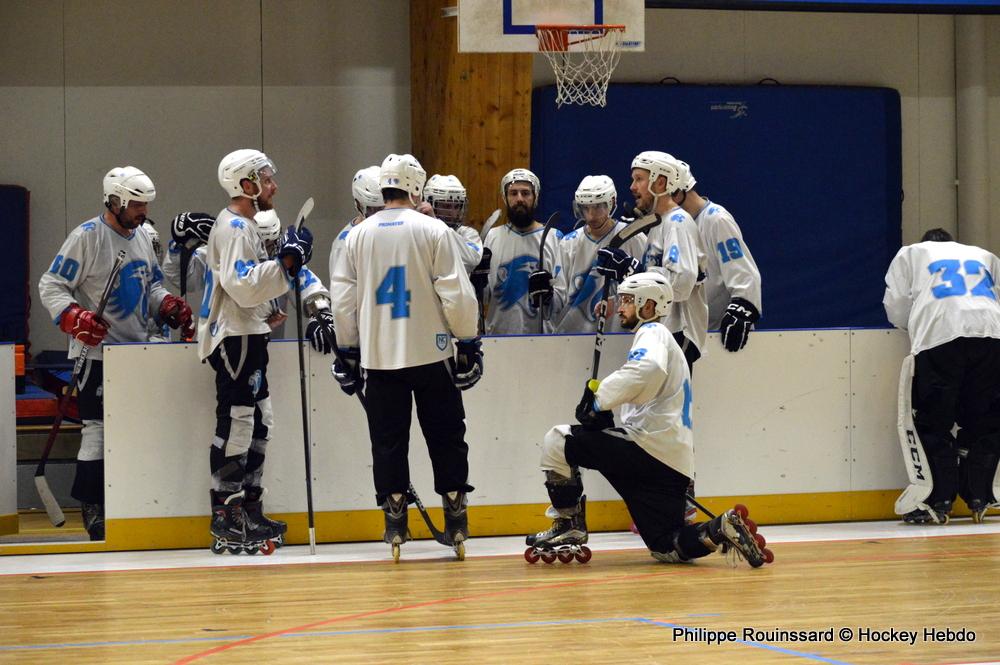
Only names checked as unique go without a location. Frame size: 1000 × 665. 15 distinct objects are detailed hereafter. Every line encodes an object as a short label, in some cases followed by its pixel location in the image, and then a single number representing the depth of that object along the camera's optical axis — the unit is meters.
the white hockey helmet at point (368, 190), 13.50
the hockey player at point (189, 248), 12.74
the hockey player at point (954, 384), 13.60
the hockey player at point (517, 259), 15.13
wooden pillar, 17.39
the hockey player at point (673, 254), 12.90
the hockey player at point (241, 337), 11.98
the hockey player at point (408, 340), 11.49
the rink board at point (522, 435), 12.53
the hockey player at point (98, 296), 12.75
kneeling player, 10.95
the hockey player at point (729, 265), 13.42
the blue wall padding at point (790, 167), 20.58
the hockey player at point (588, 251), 14.57
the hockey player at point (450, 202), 14.63
